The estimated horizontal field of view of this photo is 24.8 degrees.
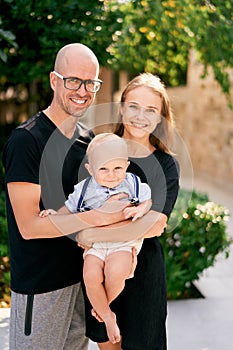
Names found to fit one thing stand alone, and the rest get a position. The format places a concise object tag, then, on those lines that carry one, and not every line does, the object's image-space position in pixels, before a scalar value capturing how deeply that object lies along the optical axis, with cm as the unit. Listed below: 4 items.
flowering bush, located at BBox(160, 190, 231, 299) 417
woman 233
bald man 206
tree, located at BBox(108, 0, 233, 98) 469
